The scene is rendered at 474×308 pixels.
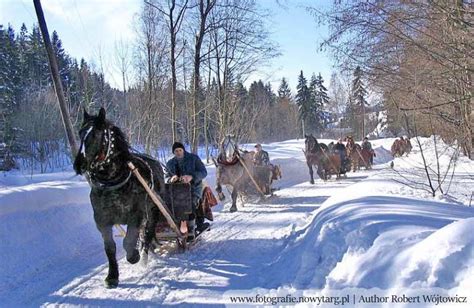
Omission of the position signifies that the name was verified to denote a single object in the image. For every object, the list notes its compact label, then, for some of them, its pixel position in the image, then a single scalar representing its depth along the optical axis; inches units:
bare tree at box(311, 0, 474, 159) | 197.3
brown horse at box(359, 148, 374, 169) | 930.1
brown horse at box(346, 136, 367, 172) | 877.6
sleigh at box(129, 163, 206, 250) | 263.6
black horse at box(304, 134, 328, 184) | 669.9
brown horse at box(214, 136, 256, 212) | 459.5
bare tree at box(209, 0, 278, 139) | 666.2
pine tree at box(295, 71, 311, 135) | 2519.7
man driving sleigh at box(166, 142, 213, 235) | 295.6
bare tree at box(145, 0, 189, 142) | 602.2
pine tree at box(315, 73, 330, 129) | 2581.2
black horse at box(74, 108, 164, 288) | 195.0
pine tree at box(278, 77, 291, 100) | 3122.5
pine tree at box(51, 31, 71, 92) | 1670.8
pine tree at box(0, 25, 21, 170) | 1325.0
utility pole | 345.1
